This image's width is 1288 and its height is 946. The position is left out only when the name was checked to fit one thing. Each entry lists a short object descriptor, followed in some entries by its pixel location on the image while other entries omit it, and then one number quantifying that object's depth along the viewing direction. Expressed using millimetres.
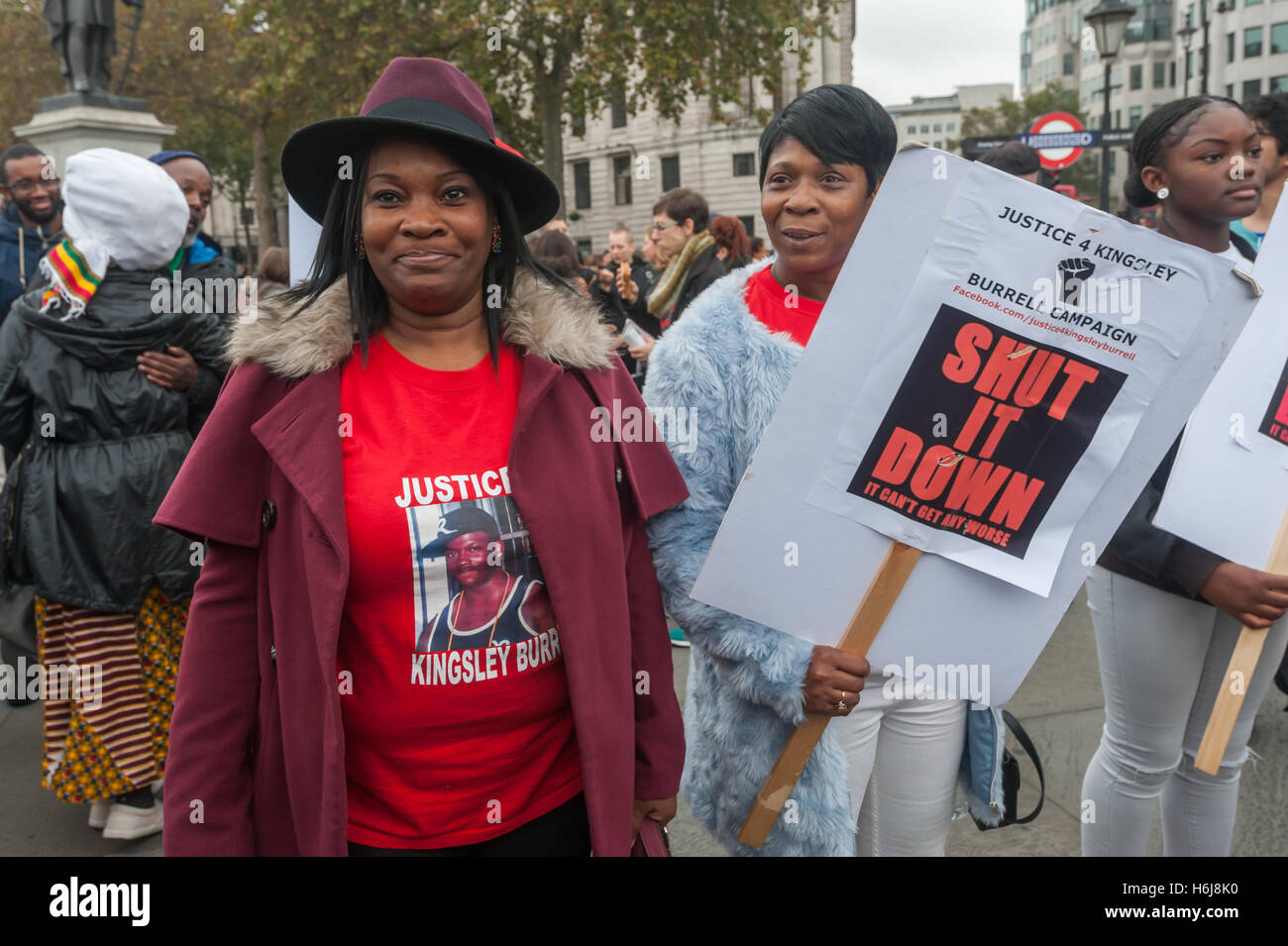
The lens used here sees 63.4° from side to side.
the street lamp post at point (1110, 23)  11961
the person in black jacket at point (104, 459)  3432
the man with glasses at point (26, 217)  5266
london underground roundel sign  11352
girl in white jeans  2523
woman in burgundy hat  1697
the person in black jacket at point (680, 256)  6027
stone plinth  7934
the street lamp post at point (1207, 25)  28656
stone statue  8344
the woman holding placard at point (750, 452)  2029
